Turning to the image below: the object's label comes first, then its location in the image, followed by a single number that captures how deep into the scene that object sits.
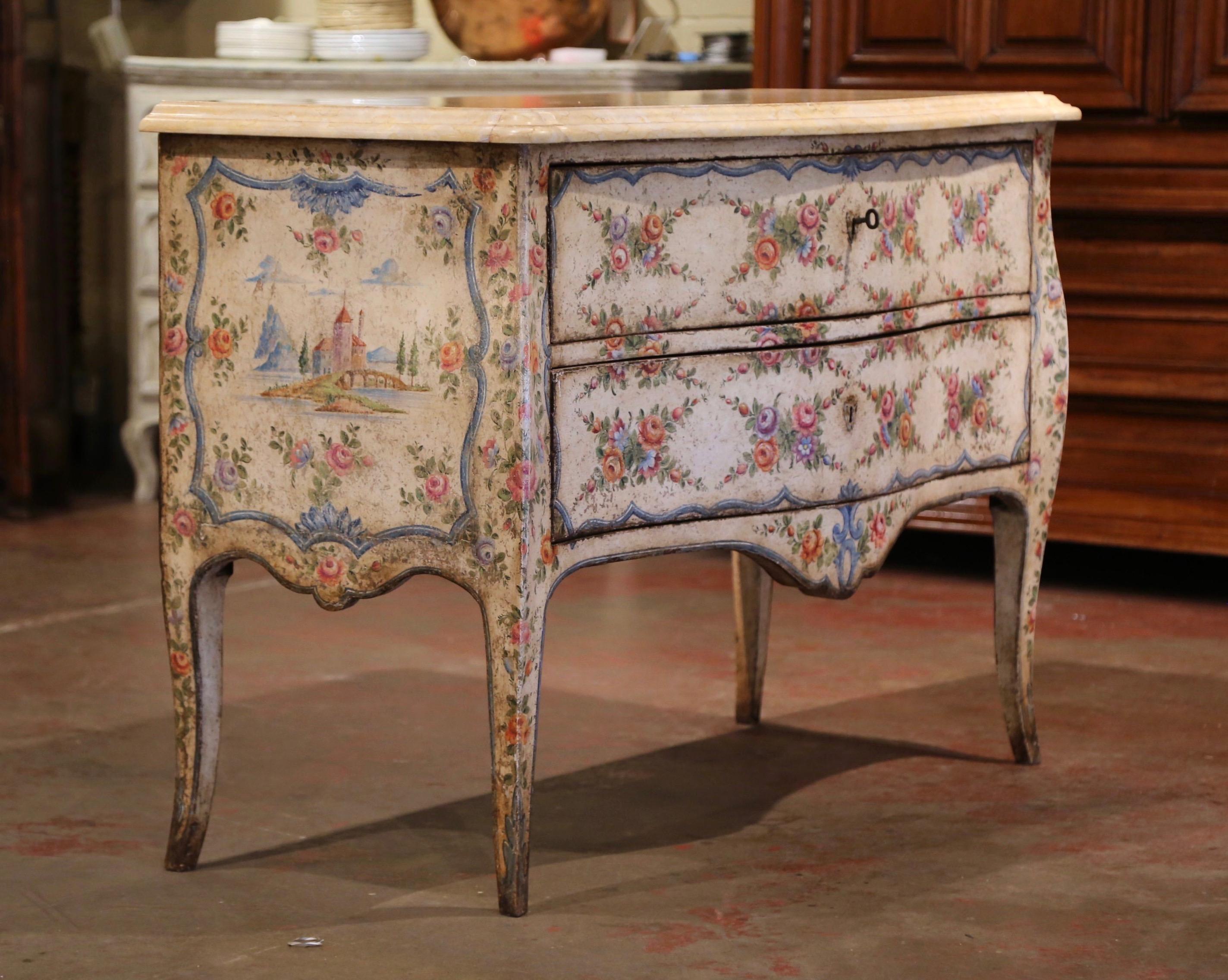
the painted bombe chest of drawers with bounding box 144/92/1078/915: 3.60
